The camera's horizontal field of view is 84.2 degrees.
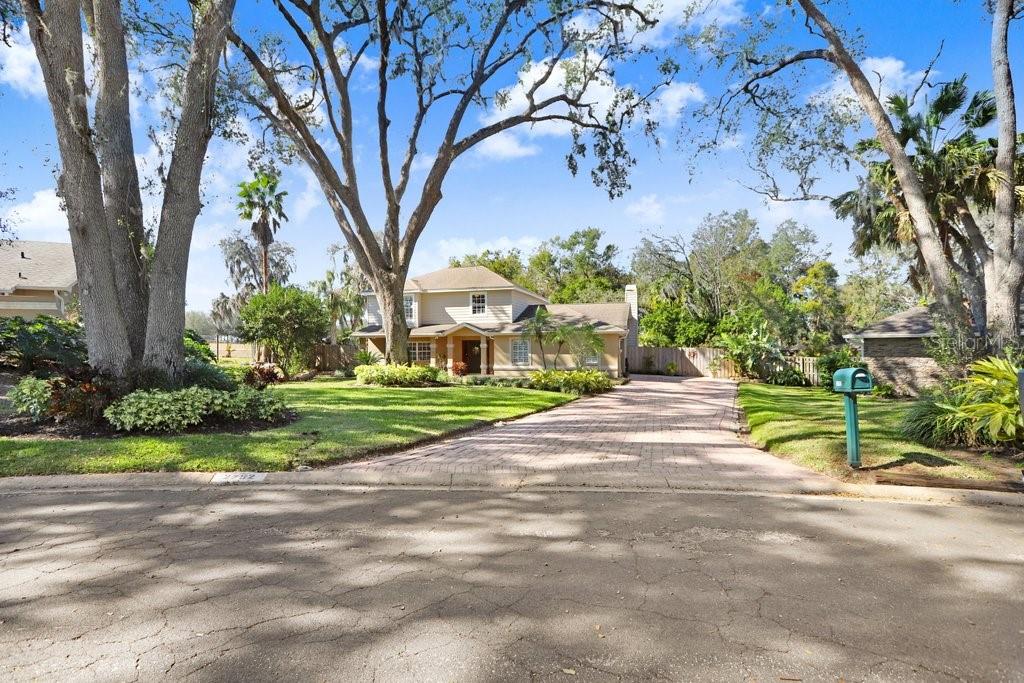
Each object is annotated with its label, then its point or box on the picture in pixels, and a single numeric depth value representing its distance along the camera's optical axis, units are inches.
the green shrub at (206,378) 379.9
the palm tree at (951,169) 551.8
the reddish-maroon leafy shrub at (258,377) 437.4
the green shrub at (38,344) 477.1
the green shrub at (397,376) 790.5
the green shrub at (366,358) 1032.4
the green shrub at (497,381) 822.7
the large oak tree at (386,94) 679.1
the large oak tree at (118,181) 335.6
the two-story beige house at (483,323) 1100.5
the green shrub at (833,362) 858.1
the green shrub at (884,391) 695.1
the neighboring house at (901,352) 704.4
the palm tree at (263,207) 1167.0
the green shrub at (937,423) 270.2
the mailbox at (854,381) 228.1
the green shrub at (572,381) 745.6
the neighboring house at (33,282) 1008.2
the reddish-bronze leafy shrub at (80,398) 319.0
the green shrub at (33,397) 335.3
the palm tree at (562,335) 861.2
